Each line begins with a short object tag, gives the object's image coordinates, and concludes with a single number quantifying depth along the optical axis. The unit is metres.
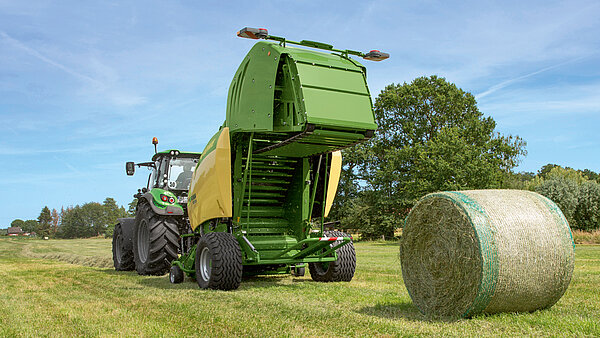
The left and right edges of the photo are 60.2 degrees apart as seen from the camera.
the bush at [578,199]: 36.19
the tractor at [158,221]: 10.16
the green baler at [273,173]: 7.29
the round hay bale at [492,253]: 5.10
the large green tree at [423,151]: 30.05
